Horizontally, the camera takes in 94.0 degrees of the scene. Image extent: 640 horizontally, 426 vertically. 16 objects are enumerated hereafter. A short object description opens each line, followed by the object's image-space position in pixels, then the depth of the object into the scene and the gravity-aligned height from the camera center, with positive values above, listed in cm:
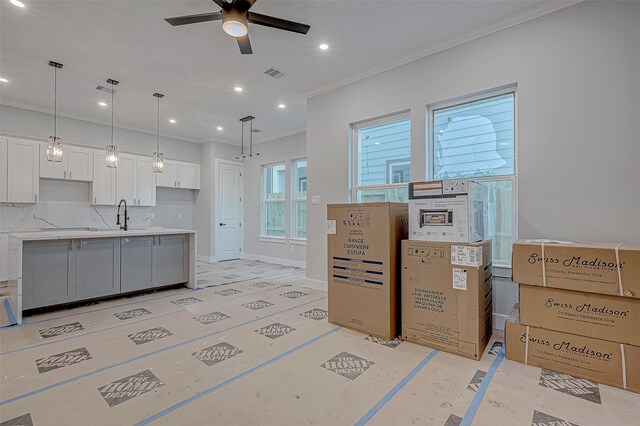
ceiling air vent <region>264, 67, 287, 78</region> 402 +196
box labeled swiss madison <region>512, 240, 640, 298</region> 197 -36
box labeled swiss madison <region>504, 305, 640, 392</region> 197 -99
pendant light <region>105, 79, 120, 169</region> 412 +81
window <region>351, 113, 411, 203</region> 389 +77
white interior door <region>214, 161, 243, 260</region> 748 +9
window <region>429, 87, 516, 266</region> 308 +74
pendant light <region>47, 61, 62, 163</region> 371 +84
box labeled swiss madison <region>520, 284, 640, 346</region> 198 -69
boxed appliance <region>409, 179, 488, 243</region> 246 +4
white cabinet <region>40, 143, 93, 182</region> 533 +91
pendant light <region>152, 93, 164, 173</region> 466 +82
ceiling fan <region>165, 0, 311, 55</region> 243 +164
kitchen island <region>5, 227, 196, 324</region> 332 -65
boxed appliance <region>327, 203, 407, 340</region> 276 -49
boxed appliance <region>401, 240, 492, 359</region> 237 -67
